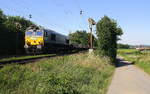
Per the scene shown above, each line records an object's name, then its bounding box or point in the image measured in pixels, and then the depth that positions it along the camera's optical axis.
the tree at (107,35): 19.41
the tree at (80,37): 52.12
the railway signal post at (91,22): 21.59
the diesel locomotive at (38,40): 17.49
